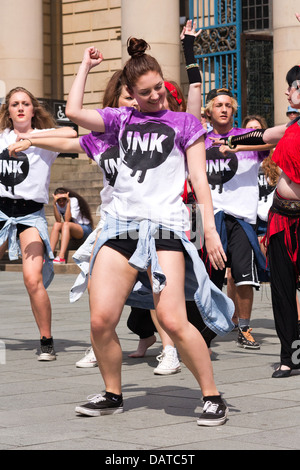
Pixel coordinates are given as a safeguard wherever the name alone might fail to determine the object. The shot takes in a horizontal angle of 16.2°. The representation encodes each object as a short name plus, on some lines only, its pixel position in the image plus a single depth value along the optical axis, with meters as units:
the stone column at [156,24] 19.83
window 21.98
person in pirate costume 6.81
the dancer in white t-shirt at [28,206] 7.71
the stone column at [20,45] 22.97
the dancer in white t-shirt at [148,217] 5.29
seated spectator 17.45
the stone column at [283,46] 18.14
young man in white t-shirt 8.30
